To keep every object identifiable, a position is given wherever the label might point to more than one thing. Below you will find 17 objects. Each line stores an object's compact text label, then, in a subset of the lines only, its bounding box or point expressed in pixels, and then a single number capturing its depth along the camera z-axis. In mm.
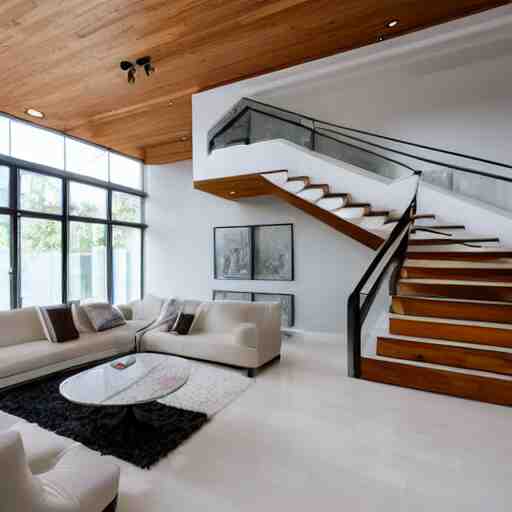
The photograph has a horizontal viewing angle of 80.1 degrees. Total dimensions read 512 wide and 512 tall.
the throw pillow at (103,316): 4258
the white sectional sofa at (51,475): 1022
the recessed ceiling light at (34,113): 5177
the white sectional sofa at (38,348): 3184
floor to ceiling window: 5226
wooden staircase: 2932
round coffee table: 2189
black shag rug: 2201
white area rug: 2855
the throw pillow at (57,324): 3775
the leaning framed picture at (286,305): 6016
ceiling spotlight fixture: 3881
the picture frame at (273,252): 6086
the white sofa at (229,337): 3666
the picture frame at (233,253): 6457
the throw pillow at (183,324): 4184
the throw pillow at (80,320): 4176
